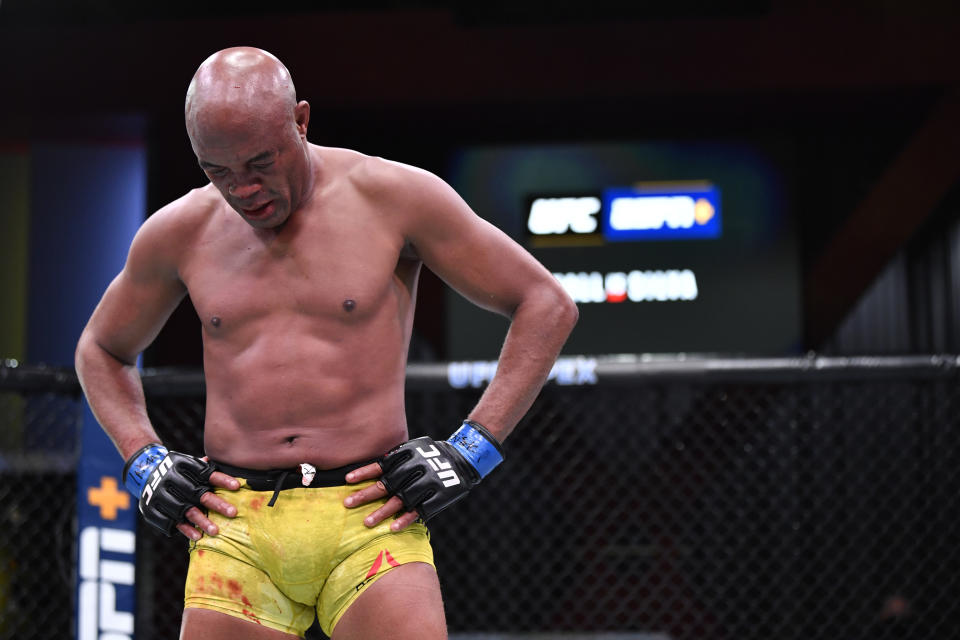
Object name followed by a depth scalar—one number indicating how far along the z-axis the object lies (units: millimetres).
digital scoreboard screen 5668
